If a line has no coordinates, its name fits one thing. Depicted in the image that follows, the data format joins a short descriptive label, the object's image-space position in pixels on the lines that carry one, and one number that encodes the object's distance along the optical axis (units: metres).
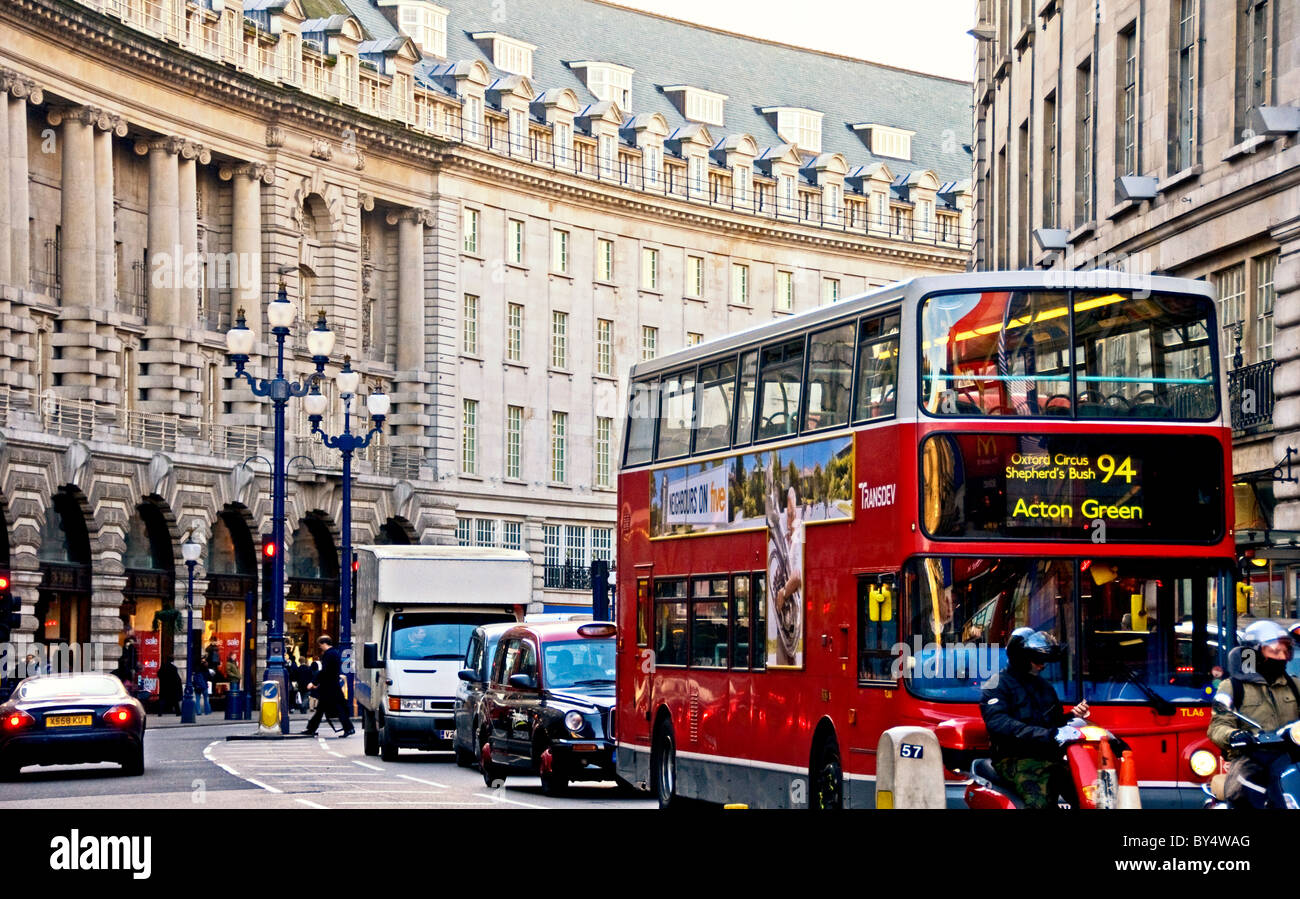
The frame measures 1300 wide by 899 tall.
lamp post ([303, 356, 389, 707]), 50.97
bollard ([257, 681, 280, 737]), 44.22
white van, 34.78
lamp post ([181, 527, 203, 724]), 59.91
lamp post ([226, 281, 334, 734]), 43.88
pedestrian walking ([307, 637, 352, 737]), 43.53
